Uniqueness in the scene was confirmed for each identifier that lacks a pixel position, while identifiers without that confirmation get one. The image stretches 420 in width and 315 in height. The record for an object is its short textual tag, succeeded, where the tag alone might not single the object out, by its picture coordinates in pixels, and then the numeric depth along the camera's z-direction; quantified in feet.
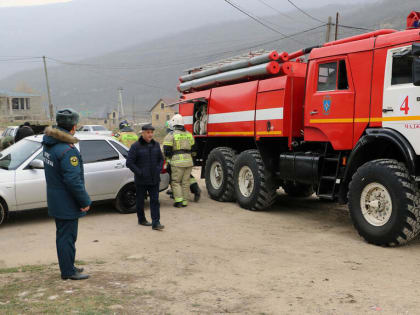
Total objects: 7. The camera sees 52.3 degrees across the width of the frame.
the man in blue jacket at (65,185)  14.74
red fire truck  19.35
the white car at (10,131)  70.29
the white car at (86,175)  23.73
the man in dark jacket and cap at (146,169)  24.12
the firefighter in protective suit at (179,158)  30.83
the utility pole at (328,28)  77.61
